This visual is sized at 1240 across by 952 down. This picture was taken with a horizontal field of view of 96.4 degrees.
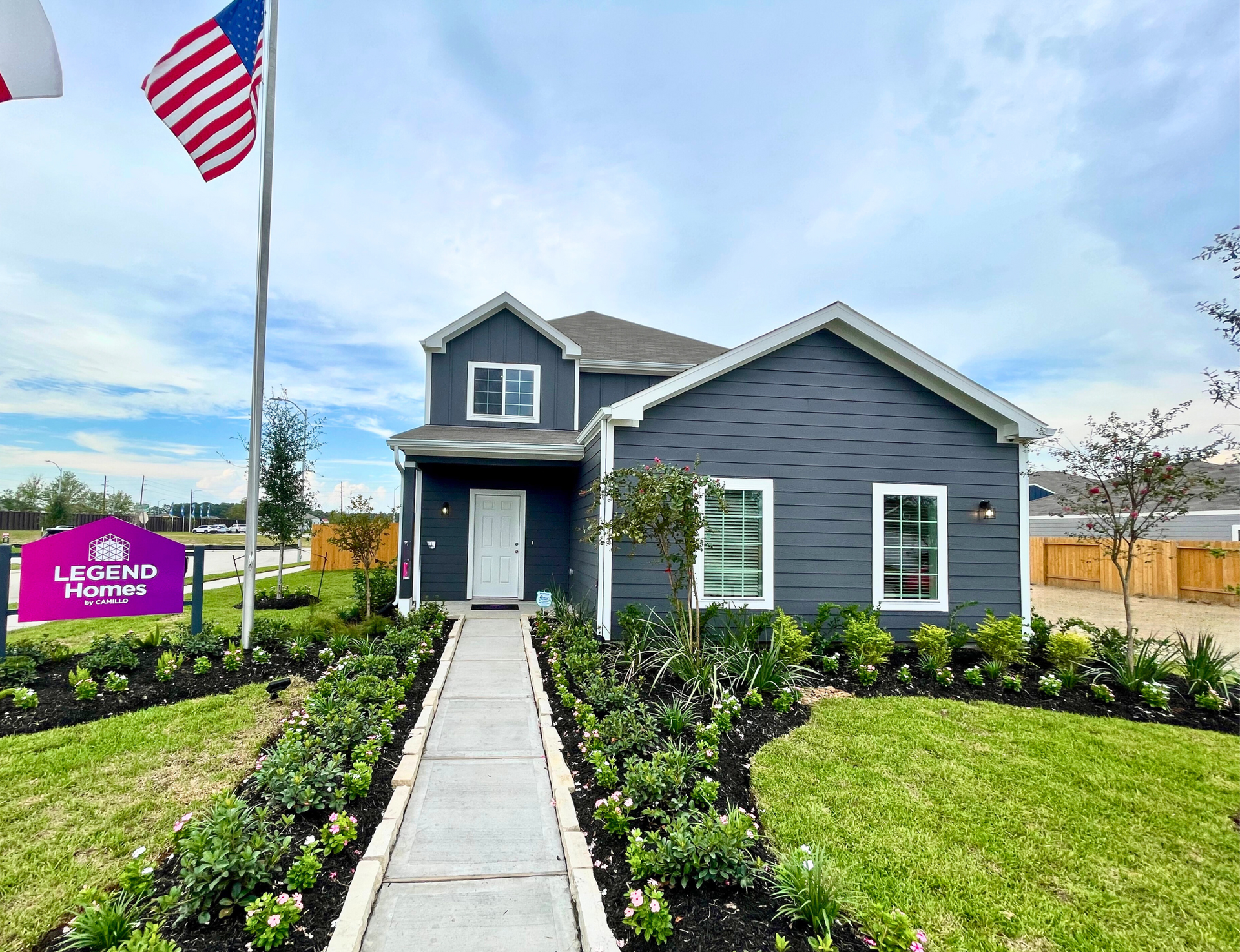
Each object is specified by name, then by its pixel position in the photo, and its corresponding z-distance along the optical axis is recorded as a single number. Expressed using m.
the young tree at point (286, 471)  11.48
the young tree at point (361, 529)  8.47
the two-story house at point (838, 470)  6.93
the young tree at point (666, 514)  5.25
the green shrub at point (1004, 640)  6.11
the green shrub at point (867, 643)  5.93
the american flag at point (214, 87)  5.32
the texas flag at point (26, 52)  3.98
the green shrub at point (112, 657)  5.38
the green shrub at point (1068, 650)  5.98
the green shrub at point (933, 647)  6.02
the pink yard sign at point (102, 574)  5.63
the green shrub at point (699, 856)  2.43
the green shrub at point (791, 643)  5.80
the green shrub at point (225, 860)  2.21
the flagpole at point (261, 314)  6.11
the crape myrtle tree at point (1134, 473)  5.73
